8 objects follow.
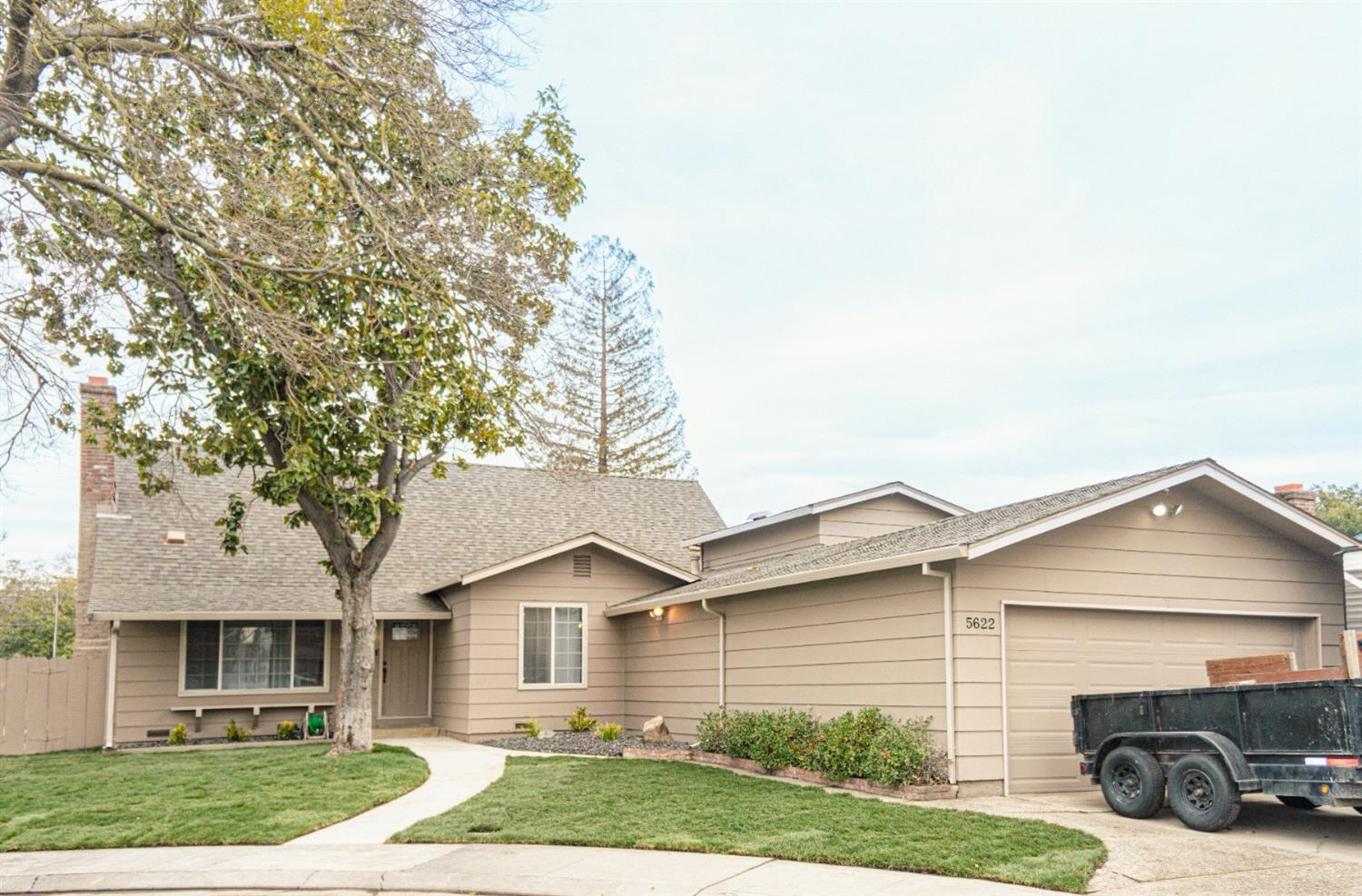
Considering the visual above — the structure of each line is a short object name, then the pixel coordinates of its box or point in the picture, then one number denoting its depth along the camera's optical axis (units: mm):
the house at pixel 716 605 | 11328
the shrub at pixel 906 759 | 10688
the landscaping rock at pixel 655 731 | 16641
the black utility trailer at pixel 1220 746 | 7988
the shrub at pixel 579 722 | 18312
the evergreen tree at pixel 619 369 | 37531
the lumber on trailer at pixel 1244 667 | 9391
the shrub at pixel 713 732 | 14305
